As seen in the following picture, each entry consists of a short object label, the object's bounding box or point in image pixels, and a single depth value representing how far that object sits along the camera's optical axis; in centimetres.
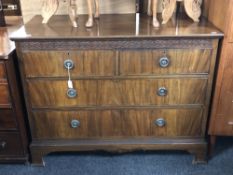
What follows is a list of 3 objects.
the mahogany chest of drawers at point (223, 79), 129
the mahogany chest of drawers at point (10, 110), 139
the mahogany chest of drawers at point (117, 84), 136
